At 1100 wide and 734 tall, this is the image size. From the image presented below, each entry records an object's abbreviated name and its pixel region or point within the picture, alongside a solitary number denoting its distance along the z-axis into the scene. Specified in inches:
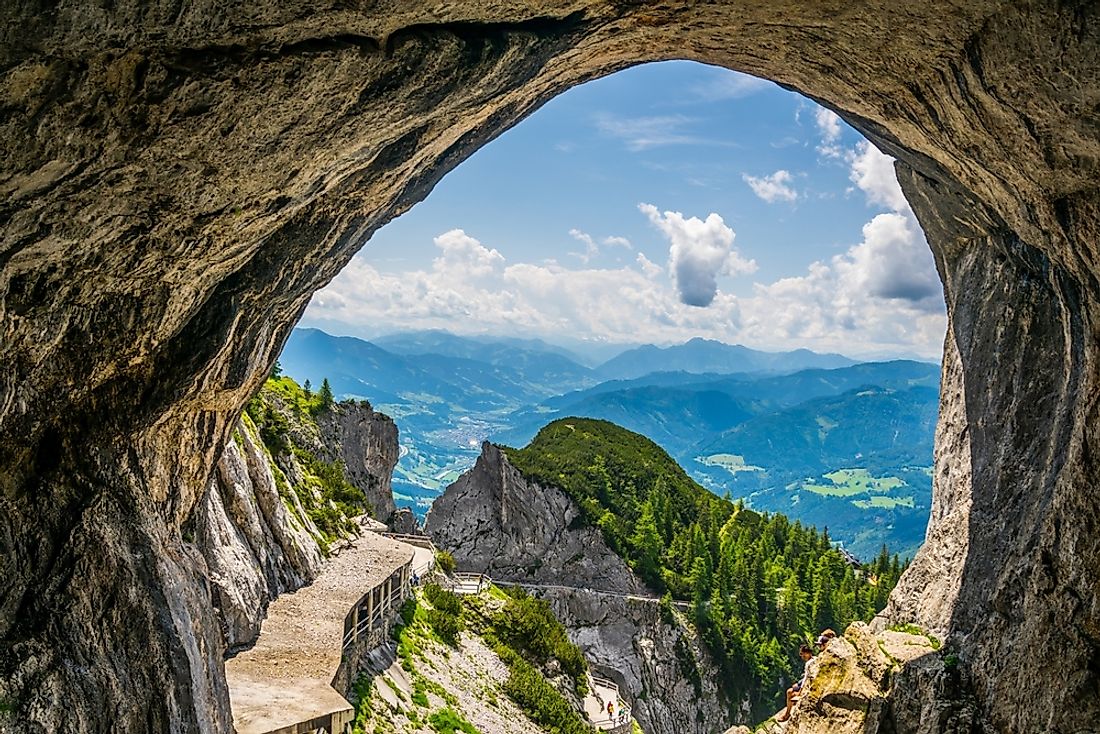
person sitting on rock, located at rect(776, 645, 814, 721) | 775.6
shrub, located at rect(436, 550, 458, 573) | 1794.3
